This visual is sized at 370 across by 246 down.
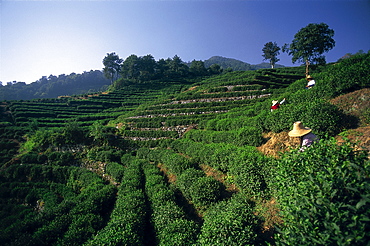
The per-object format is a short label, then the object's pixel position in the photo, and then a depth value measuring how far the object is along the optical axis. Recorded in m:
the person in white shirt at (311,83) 12.37
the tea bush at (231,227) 5.18
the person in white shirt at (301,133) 6.08
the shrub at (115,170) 17.38
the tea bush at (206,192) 8.52
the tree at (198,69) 80.88
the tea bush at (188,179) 9.84
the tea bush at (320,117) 7.30
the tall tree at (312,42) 27.75
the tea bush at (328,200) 2.71
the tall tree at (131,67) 73.50
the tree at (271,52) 67.75
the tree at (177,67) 79.69
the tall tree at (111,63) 78.38
